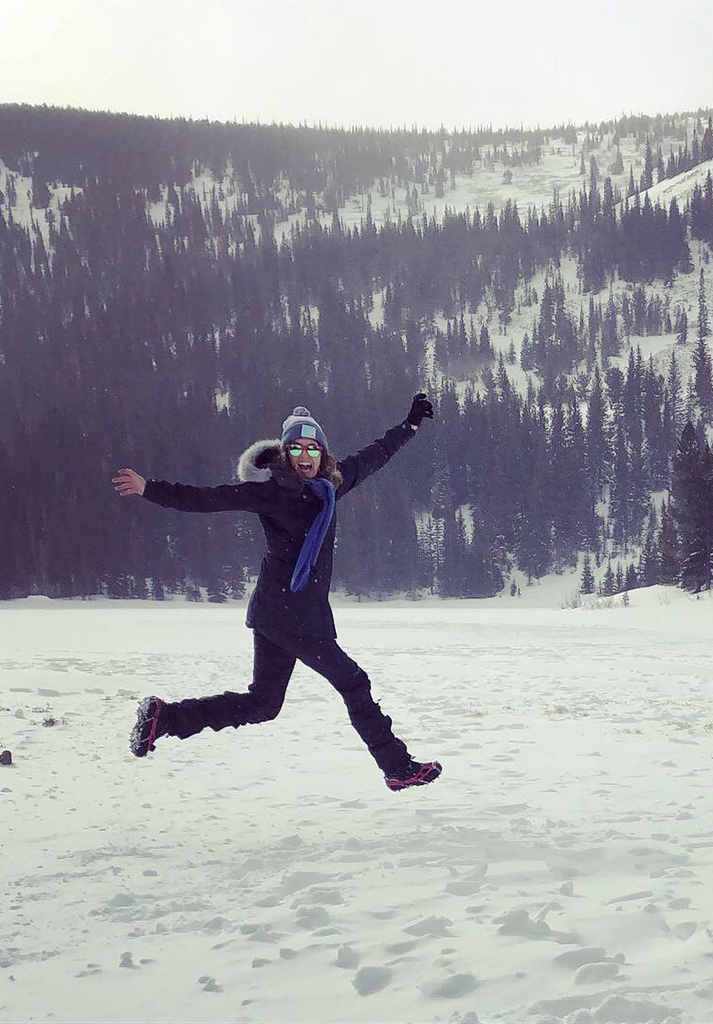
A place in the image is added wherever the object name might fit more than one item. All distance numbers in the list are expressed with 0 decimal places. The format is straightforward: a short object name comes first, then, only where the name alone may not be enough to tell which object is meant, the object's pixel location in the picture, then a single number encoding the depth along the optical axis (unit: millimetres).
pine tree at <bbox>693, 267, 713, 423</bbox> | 113000
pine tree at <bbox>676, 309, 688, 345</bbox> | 125875
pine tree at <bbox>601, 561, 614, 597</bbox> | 74975
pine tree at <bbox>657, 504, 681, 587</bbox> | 43622
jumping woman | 5031
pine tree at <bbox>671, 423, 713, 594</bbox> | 40500
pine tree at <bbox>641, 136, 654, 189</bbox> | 177625
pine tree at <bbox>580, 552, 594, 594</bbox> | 80062
